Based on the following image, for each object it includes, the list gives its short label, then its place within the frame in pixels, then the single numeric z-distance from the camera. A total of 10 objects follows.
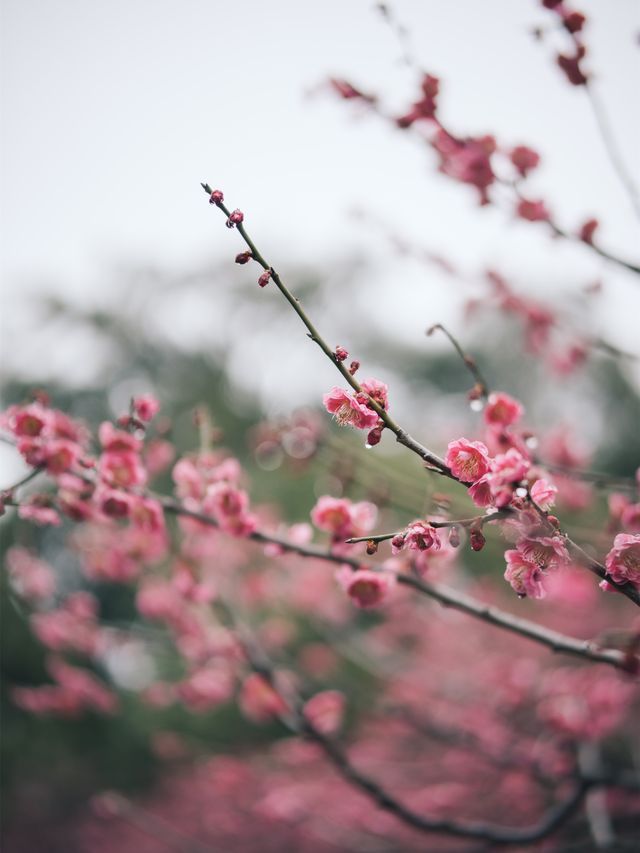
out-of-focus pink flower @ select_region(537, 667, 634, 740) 1.11
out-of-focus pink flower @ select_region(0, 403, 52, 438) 0.78
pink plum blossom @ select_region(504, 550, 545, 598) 0.67
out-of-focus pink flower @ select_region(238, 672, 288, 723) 1.05
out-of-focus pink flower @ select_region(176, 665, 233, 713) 1.36
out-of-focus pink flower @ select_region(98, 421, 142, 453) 0.81
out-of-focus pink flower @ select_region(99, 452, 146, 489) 0.81
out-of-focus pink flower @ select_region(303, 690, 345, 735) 1.10
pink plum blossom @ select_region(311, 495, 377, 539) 0.79
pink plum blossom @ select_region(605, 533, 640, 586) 0.66
